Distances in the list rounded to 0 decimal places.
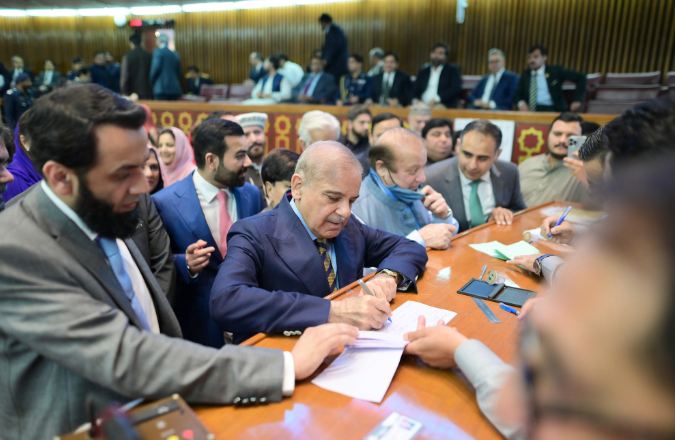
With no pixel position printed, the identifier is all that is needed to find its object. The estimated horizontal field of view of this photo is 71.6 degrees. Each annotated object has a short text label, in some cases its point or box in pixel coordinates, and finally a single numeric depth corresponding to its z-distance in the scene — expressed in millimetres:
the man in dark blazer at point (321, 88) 8734
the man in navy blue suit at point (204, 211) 2561
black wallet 1822
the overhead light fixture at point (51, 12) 16438
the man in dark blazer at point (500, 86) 7762
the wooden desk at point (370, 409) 1056
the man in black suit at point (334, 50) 8810
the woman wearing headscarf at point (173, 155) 3779
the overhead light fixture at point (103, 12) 15839
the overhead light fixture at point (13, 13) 16622
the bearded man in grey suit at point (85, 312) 1043
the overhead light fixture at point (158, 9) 15062
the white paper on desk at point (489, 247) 2459
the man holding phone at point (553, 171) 4207
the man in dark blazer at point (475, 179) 3406
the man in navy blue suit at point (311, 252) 1561
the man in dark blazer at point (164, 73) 8922
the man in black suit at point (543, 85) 7199
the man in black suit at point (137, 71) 8945
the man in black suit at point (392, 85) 8305
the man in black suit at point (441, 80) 7988
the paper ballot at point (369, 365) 1206
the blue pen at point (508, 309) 1722
